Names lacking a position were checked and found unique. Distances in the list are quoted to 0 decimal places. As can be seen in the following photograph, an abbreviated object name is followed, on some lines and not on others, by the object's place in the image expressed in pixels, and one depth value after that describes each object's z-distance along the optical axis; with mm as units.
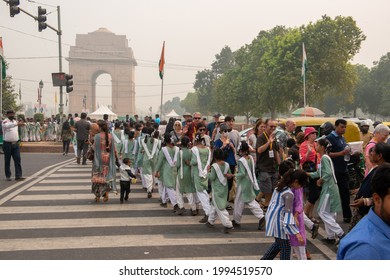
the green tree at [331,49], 33188
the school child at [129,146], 10664
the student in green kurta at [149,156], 9125
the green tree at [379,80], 56375
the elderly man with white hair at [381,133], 6105
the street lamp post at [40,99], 48969
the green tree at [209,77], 83625
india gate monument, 86938
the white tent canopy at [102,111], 32056
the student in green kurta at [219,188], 6279
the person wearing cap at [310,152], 6572
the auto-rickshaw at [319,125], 11031
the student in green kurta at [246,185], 6488
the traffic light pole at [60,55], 19303
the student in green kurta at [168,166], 7898
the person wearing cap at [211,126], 11419
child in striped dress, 4422
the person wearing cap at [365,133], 9195
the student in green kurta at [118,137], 11656
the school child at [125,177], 8297
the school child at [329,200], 5764
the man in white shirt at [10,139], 10328
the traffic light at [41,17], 15164
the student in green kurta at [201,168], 7070
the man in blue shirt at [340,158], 6629
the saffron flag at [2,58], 14861
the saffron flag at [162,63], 23819
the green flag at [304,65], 26253
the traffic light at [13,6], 13102
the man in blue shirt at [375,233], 1758
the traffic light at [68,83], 17453
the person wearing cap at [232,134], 9031
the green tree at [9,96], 35625
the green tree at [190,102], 117431
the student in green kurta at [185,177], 7520
